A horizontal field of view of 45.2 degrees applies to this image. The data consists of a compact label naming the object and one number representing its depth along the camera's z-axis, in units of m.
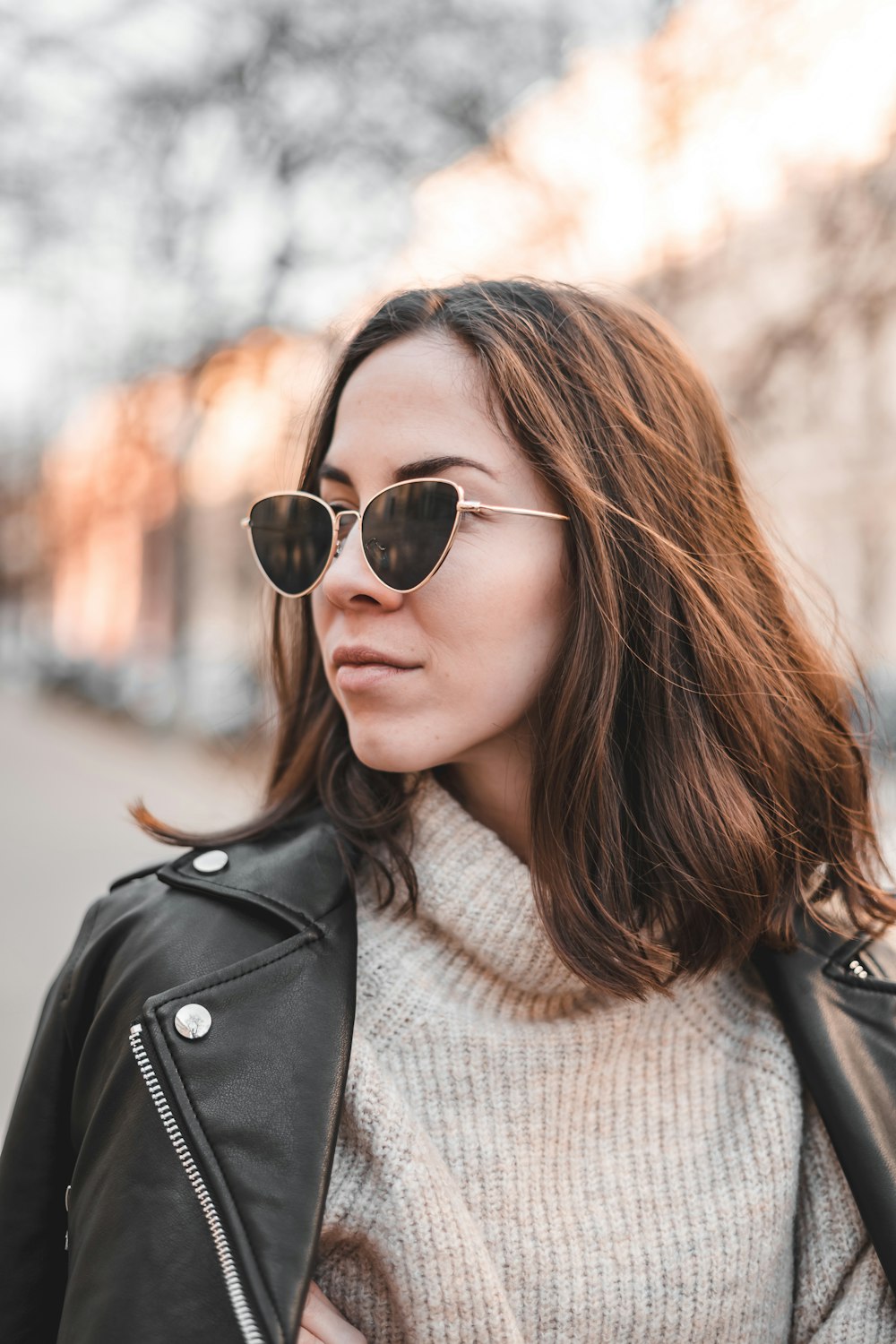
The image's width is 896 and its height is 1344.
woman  1.54
